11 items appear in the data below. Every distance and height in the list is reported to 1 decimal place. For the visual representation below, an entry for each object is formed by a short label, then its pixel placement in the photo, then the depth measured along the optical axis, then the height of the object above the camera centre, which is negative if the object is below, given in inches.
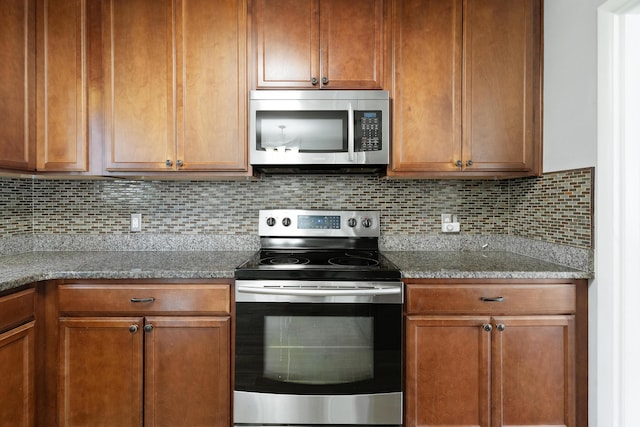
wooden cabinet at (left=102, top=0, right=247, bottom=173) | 72.6 +24.9
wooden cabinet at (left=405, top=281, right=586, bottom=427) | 62.6 -25.1
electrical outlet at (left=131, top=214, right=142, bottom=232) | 85.9 -2.9
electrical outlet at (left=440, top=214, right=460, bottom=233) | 86.8 -3.1
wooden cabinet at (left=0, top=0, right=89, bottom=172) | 70.2 +24.0
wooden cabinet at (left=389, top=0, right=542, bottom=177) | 73.4 +26.6
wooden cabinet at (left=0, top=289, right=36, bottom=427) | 55.2 -23.6
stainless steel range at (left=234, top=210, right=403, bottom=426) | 62.6 -24.0
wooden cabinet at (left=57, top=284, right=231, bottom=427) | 62.2 -25.0
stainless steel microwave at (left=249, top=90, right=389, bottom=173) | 71.7 +16.1
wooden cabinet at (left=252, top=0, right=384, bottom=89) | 72.9 +33.7
